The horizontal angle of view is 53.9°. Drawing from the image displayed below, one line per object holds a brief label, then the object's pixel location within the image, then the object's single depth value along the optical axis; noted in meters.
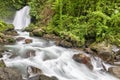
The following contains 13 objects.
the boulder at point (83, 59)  4.82
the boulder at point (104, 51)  5.20
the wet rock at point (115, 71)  4.56
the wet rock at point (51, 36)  6.28
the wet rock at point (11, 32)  6.52
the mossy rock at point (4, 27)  6.91
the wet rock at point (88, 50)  5.41
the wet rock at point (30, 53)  4.95
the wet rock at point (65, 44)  5.67
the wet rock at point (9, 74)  3.63
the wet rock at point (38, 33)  6.44
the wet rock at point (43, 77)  3.80
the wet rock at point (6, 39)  5.84
